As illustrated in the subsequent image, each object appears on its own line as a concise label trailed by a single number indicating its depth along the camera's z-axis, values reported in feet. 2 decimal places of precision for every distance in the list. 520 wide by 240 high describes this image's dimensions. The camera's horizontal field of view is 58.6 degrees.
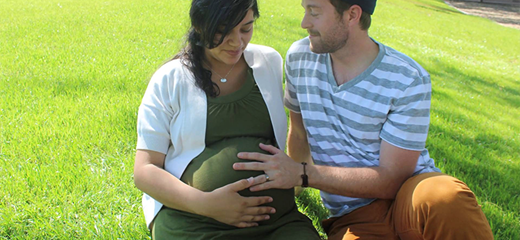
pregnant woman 7.18
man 7.09
